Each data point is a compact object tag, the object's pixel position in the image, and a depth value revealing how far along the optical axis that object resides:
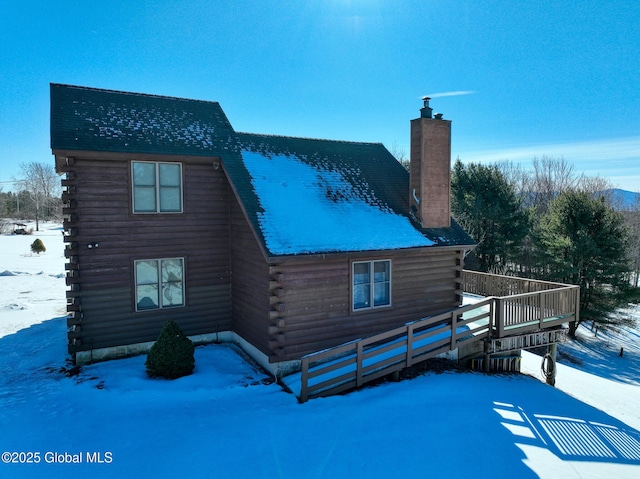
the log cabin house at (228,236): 10.97
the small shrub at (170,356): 10.07
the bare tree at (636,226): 46.33
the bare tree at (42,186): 74.69
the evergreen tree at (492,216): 31.81
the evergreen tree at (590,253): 24.30
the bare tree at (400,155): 44.87
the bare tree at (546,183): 54.31
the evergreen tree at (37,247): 34.25
